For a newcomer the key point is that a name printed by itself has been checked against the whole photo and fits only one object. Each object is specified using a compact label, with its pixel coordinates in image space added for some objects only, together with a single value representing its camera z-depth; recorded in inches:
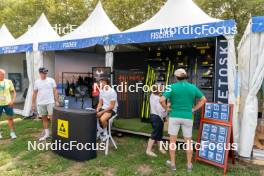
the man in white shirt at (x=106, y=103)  202.1
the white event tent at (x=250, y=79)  175.2
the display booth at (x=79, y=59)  305.6
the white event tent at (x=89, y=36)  259.8
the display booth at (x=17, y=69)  440.5
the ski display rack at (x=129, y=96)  298.0
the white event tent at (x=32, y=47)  327.6
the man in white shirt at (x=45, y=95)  230.6
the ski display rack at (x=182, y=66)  259.1
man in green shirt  160.7
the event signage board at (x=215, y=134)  167.5
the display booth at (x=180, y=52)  186.1
